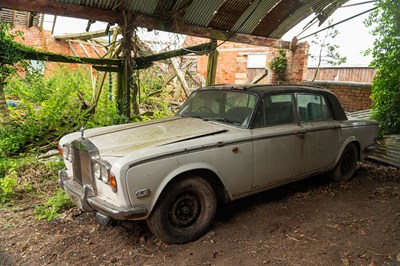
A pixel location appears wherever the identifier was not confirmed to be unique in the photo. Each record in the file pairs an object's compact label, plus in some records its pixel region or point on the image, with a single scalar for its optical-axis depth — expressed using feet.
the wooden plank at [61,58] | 16.69
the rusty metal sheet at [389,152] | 20.08
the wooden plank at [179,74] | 28.99
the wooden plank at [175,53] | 20.20
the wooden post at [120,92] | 19.99
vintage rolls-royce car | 9.07
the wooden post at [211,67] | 22.09
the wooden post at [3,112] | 16.88
